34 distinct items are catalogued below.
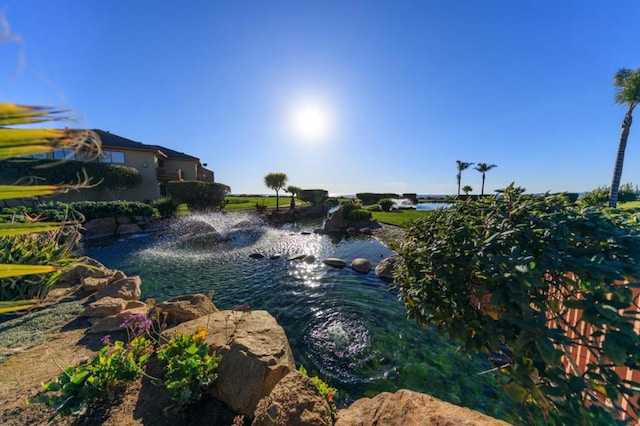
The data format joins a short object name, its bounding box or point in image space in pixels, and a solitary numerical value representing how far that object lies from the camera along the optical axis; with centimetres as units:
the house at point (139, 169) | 2346
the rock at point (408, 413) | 205
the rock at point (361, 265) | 928
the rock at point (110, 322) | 420
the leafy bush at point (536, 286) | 133
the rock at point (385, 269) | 851
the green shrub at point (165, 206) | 2022
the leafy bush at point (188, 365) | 258
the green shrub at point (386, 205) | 2789
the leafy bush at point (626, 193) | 2461
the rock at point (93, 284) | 598
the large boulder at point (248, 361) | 282
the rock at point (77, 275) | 634
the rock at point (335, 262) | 995
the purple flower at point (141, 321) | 314
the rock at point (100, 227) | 1535
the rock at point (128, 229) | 1619
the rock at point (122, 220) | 1686
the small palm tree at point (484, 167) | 5758
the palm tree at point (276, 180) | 2930
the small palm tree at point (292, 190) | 2948
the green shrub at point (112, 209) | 1621
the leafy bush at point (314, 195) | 3512
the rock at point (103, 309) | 462
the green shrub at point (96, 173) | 1764
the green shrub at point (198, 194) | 2169
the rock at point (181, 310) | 455
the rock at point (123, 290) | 565
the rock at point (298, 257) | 1098
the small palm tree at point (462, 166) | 5869
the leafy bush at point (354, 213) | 1906
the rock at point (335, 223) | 1836
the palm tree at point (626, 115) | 1481
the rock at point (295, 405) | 221
